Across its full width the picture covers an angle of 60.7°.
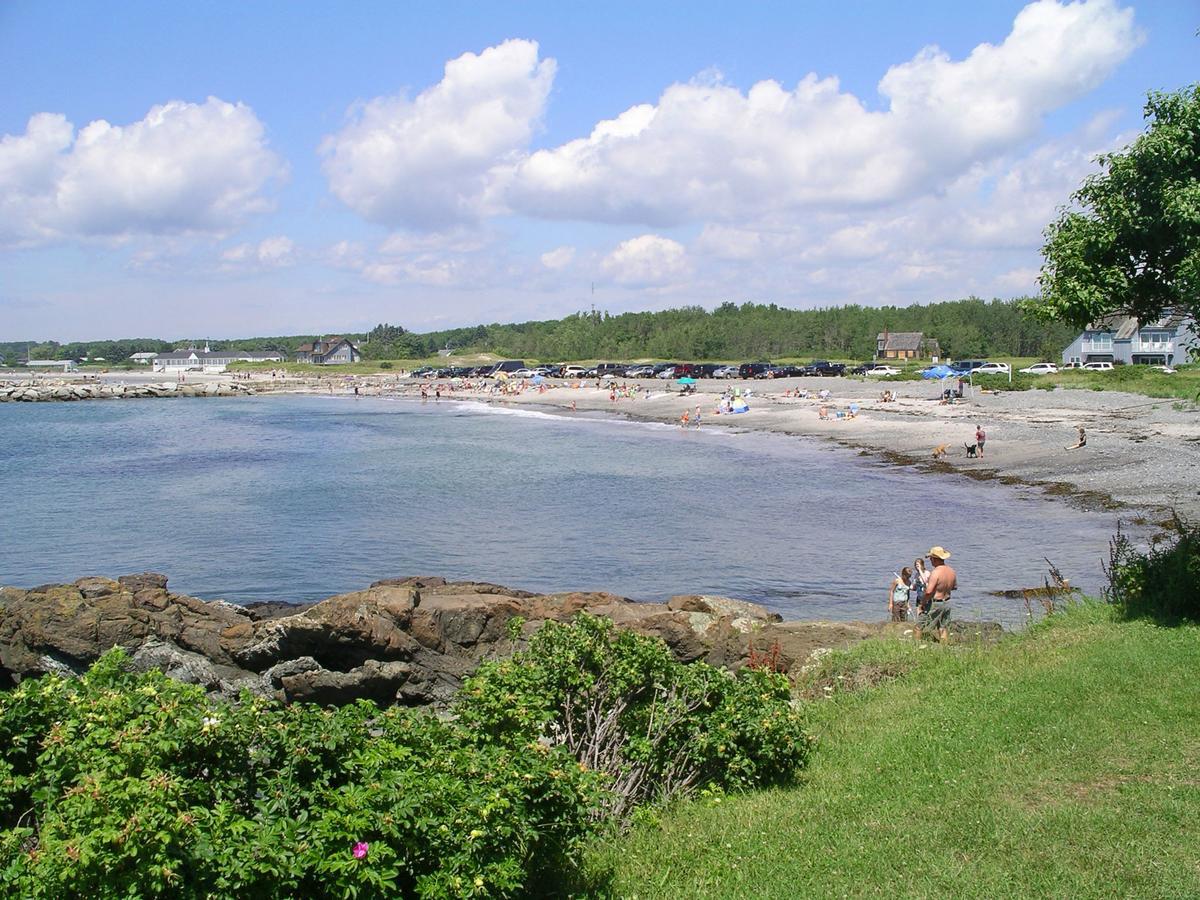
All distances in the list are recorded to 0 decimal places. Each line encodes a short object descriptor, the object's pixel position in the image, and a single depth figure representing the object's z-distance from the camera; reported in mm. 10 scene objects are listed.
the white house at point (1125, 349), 90875
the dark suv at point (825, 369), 105562
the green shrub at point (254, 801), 4715
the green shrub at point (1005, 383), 67831
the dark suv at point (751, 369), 106650
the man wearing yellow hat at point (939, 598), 14656
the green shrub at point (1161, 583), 12250
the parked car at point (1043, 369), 84550
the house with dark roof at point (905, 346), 130250
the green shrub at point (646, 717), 8109
